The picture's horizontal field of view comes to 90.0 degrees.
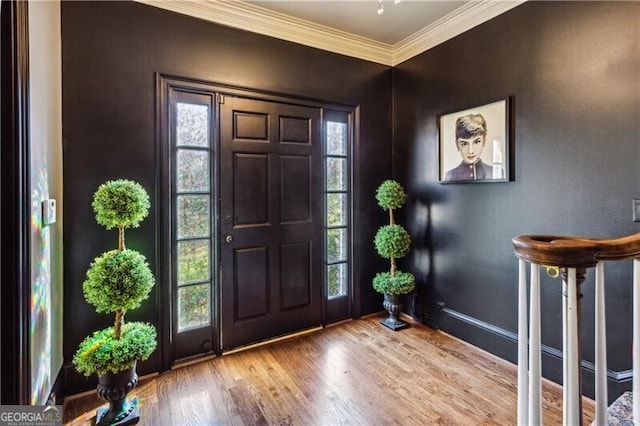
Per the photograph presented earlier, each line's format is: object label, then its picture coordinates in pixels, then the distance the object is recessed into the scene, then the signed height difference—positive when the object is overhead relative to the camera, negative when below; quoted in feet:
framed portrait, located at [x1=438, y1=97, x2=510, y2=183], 8.13 +1.79
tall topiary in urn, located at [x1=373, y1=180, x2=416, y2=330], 10.04 -1.32
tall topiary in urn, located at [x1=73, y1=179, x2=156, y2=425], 5.83 -1.65
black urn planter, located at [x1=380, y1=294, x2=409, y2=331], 10.17 -3.22
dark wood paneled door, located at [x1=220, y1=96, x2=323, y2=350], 8.73 -0.26
